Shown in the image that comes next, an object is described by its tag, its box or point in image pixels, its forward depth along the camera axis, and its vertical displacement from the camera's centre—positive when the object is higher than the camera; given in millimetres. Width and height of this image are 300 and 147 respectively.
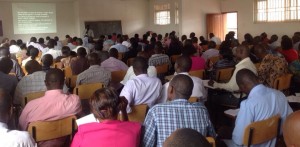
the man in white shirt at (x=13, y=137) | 2082 -580
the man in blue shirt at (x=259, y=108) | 2850 -589
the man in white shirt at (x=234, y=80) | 4709 -557
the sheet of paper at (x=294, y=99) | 3798 -695
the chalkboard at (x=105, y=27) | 15937 +865
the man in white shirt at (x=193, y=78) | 4047 -498
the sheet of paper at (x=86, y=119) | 2578 -586
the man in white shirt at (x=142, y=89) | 3764 -529
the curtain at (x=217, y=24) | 14383 +775
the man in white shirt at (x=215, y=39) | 11436 +95
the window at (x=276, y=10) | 11066 +1060
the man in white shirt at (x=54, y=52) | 8659 -168
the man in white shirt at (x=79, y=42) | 10701 +101
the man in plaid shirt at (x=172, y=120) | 2463 -578
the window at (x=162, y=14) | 15859 +1444
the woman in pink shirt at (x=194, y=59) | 6152 -314
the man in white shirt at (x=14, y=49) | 9773 -65
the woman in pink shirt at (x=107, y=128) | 2119 -549
